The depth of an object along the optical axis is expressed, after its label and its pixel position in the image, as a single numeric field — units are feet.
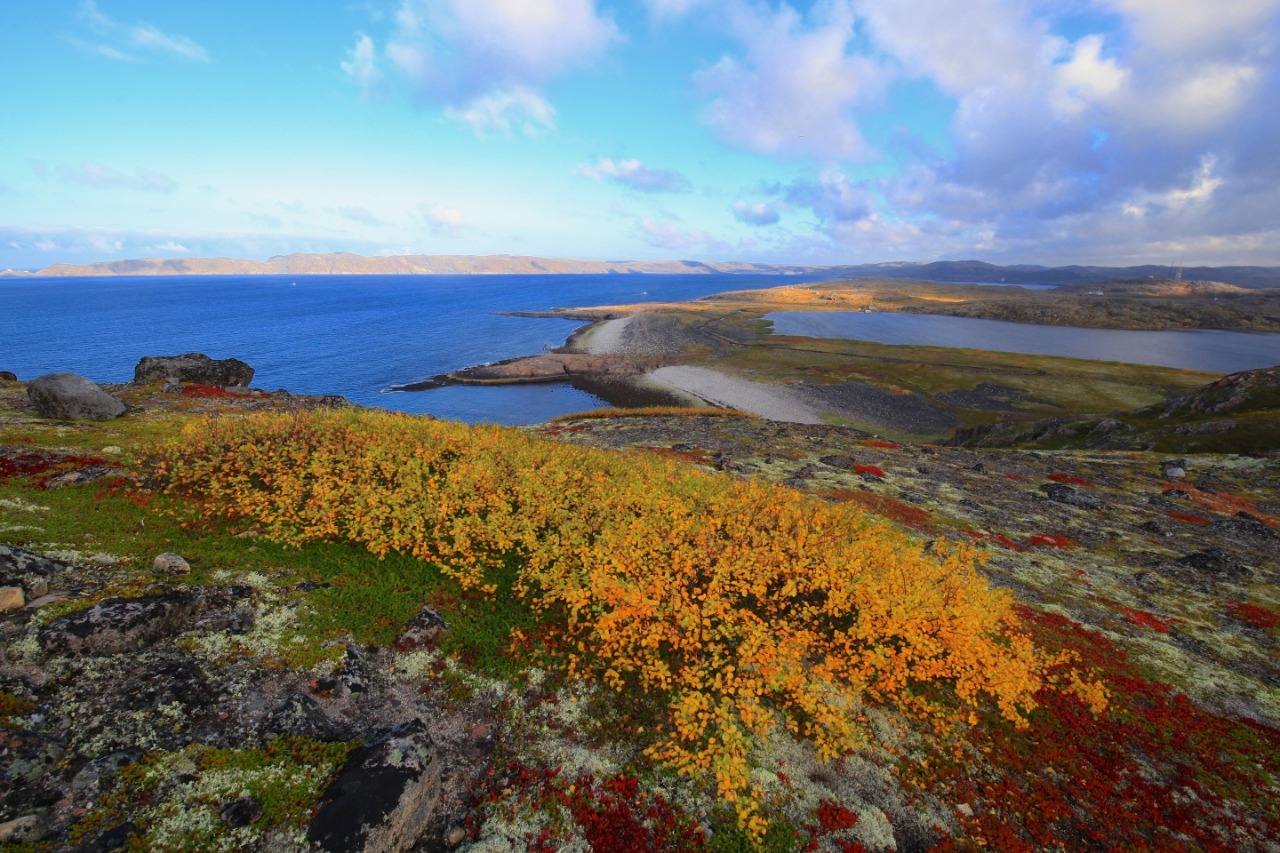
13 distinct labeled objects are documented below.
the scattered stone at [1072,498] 117.80
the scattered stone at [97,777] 27.07
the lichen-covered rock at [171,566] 46.37
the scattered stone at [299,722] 34.40
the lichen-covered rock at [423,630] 45.65
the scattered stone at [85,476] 60.35
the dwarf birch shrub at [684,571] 42.22
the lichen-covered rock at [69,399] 98.73
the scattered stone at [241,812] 27.94
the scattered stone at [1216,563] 84.74
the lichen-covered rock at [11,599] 37.37
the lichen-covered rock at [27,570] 39.83
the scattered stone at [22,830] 24.21
